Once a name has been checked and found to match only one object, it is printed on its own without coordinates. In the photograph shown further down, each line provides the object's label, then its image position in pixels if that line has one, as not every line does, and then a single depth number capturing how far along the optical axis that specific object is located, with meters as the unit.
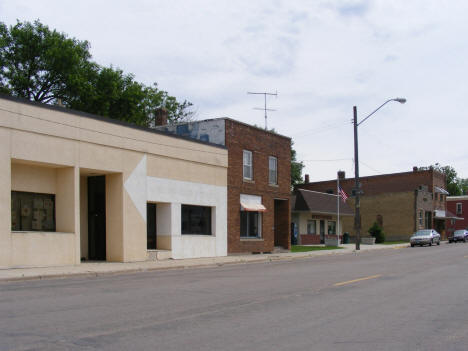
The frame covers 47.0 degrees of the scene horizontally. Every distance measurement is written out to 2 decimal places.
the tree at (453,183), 111.94
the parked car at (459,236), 56.44
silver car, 46.25
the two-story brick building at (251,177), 29.14
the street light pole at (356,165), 37.31
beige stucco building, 18.80
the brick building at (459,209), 84.44
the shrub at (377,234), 52.81
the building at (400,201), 62.50
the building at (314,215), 45.97
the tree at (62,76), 41.88
